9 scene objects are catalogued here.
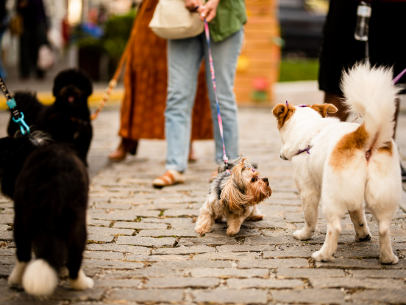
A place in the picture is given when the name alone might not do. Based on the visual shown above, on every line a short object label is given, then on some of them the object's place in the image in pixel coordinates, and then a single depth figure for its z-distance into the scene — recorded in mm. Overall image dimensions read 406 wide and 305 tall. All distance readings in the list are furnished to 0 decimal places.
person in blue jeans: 4629
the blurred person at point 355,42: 4621
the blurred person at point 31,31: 12775
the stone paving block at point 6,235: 3397
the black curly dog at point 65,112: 5027
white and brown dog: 2729
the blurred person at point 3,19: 10758
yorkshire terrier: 3441
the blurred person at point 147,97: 5785
